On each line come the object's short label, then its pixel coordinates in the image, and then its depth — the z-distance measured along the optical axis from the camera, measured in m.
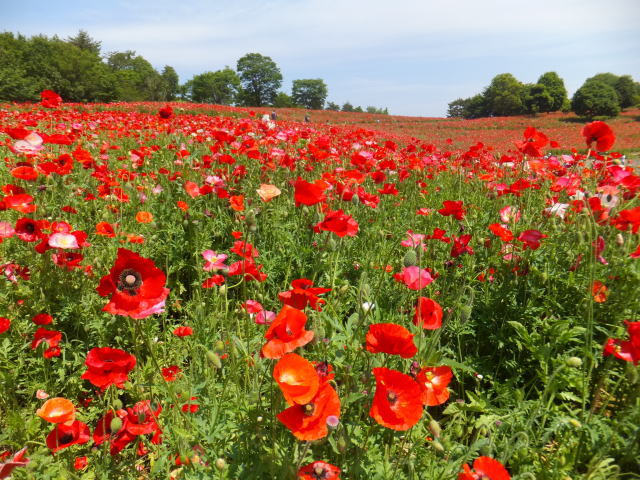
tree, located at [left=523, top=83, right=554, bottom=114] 39.81
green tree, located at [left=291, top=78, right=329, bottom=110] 84.69
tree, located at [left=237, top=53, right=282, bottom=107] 74.06
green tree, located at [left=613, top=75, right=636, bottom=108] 42.38
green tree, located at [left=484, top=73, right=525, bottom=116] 46.26
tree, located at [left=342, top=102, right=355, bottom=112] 95.38
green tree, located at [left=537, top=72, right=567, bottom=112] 40.88
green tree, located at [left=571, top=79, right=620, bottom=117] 33.69
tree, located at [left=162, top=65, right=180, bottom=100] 74.29
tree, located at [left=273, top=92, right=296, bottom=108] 72.88
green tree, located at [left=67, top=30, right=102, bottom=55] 62.06
